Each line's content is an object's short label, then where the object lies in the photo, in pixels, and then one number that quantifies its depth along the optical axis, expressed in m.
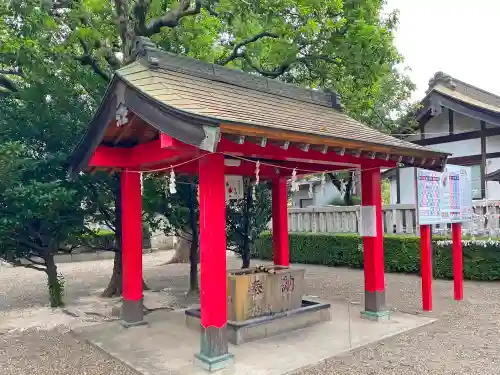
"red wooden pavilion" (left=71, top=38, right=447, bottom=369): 5.28
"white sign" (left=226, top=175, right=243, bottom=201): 8.52
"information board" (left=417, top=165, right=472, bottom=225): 7.85
